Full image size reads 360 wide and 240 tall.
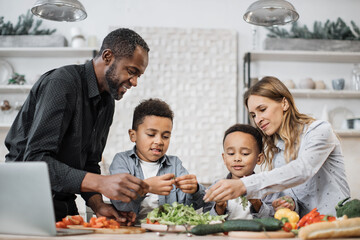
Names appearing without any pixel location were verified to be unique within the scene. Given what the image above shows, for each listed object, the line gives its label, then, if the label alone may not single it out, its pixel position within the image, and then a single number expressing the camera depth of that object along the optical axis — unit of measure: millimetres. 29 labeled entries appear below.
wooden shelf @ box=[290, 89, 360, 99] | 4004
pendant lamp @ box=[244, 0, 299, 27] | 2528
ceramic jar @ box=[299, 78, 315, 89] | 4062
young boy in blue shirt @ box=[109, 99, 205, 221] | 1870
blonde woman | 1562
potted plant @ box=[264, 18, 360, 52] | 4148
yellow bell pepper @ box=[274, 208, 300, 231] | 1432
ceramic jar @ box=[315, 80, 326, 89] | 4103
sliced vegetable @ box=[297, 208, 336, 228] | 1294
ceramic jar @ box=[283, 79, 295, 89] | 4051
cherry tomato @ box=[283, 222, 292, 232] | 1210
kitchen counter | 1055
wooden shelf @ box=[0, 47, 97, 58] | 4074
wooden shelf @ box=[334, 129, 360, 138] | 3952
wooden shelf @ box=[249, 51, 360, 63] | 4055
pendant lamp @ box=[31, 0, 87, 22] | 2594
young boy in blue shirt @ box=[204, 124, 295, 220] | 1766
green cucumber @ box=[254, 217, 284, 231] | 1178
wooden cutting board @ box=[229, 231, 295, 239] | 1135
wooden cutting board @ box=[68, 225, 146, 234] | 1239
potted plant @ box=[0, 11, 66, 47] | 4148
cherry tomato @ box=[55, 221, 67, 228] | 1286
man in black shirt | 1358
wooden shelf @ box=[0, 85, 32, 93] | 4052
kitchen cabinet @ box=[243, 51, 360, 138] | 4102
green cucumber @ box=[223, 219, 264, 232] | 1155
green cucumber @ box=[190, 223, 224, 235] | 1186
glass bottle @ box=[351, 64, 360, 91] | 4129
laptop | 1040
